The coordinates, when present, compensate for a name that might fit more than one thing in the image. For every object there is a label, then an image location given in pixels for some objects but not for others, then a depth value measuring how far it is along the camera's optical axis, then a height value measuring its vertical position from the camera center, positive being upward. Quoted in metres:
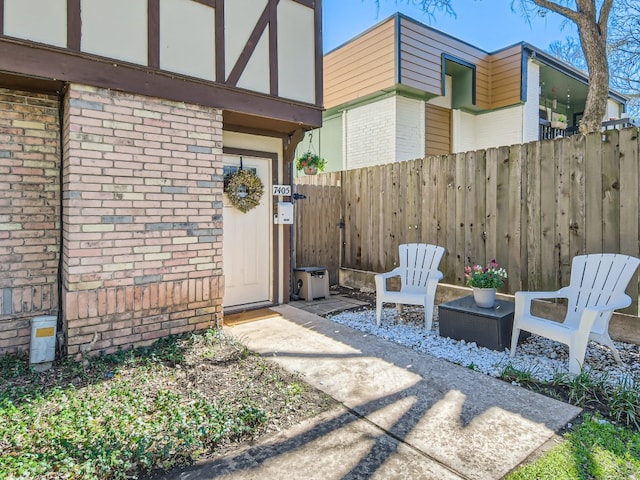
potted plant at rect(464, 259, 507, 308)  3.87 -0.45
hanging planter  6.80 +1.31
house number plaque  5.27 +0.65
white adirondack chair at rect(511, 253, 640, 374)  3.03 -0.54
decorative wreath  4.85 +0.61
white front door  4.96 -0.10
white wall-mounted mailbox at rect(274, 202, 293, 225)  5.28 +0.34
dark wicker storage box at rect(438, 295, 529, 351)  3.63 -0.81
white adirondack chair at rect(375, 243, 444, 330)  4.28 -0.47
